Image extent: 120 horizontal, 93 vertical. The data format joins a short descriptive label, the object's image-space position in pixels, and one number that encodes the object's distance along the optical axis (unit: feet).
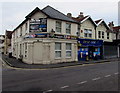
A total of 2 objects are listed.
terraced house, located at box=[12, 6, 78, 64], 55.26
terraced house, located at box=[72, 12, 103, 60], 68.39
